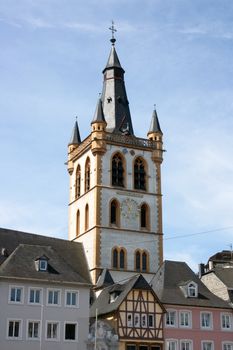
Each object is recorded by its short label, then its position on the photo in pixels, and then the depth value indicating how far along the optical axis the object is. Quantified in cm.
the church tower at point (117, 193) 6950
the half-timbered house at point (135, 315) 5609
